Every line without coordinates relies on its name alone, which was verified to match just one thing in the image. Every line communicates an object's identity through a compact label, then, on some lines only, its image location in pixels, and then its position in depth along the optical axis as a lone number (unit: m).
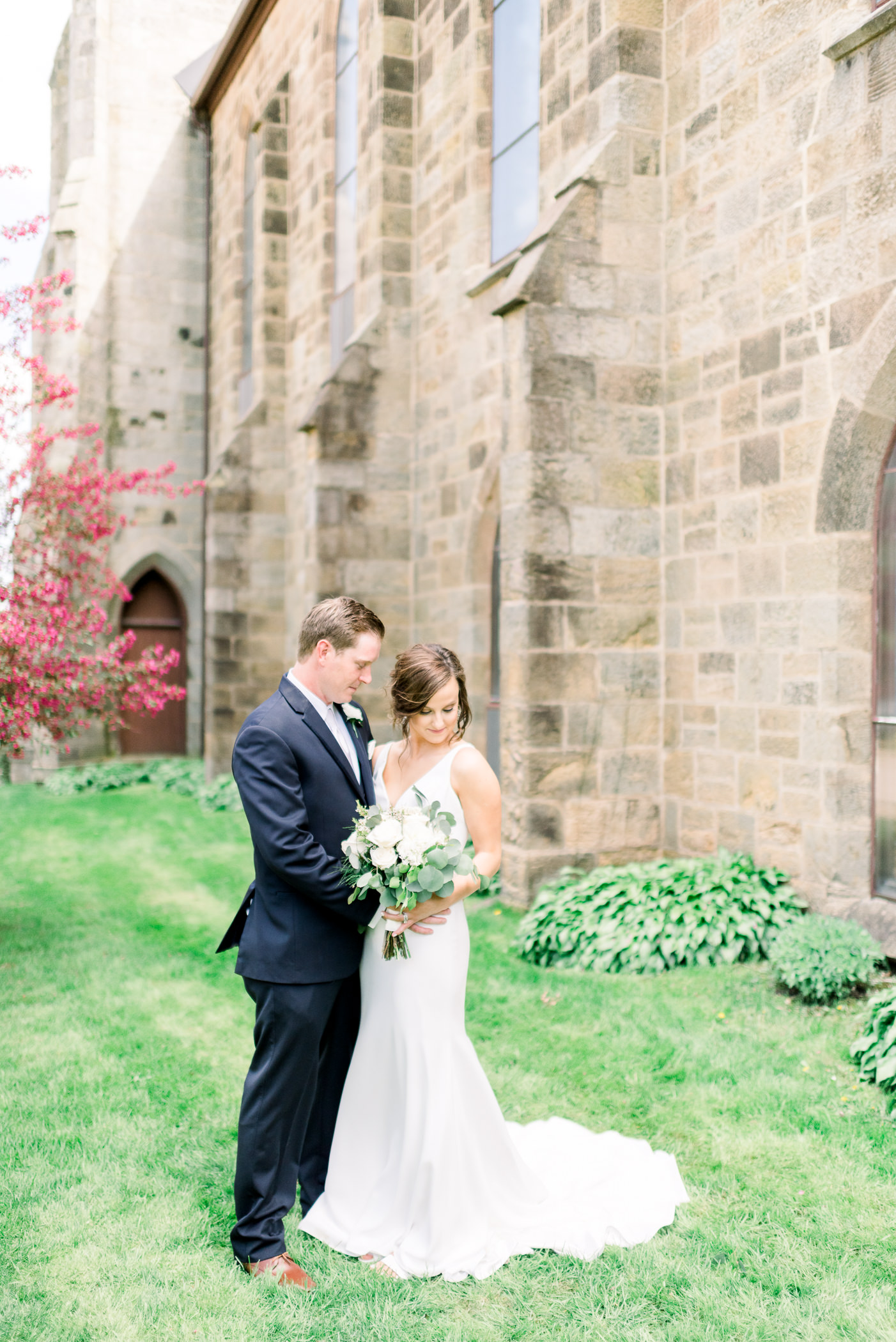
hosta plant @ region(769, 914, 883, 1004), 5.12
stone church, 5.81
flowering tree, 6.41
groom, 2.98
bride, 3.14
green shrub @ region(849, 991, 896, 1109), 4.23
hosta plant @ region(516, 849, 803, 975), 5.91
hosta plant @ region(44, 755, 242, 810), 14.60
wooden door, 16.98
